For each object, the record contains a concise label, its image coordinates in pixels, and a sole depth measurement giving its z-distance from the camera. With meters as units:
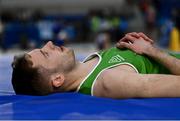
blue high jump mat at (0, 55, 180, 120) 4.30
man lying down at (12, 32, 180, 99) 4.90
